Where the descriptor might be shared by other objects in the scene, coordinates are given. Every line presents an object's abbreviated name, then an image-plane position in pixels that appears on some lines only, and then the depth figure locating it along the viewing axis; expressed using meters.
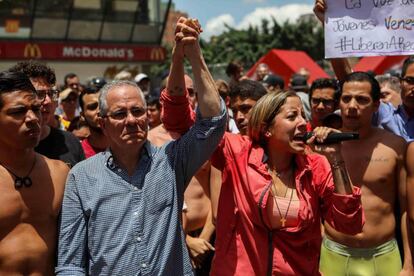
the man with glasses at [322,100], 5.50
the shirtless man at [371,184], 4.05
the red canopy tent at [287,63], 13.59
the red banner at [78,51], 22.77
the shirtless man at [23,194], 2.90
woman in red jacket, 3.19
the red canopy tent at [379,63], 12.44
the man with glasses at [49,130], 3.92
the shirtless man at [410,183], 3.66
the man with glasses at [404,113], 4.39
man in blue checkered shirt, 2.80
